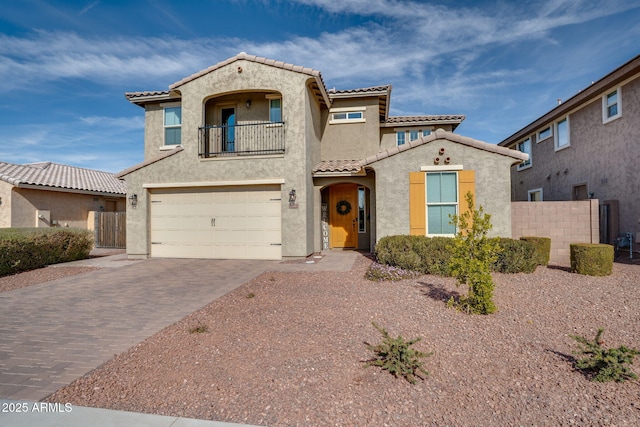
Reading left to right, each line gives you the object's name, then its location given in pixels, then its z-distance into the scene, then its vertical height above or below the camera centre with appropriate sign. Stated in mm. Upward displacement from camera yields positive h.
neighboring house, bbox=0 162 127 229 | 14836 +1175
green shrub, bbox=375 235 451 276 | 8336 -1032
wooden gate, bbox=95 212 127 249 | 16297 -618
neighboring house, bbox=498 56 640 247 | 11180 +2700
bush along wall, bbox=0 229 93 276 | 9570 -973
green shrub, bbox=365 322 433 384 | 3480 -1610
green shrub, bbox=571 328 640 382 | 3322 -1581
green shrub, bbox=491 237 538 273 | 8391 -1149
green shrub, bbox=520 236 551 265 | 9133 -947
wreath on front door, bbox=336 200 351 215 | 14633 +403
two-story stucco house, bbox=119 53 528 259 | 10344 +1493
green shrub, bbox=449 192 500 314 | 5430 -866
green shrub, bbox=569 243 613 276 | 8156 -1156
